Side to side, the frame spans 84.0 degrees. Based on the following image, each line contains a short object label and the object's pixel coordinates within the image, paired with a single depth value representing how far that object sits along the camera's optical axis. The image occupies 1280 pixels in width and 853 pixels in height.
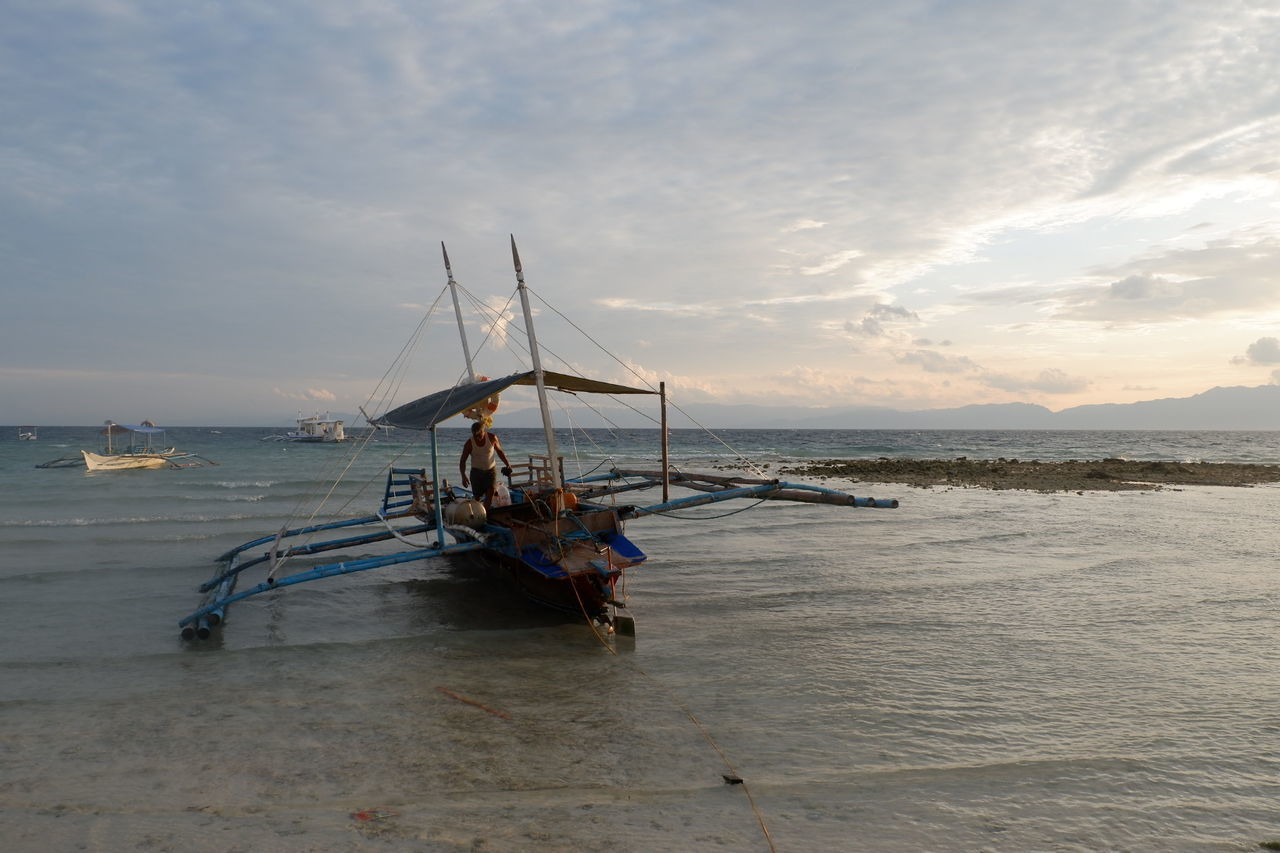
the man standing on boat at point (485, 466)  11.14
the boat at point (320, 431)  81.62
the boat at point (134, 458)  38.75
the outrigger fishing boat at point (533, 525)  9.18
